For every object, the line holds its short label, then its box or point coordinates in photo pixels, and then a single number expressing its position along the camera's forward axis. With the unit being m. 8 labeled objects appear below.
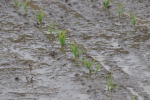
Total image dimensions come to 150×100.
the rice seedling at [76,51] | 8.41
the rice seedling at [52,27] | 10.40
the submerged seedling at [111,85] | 6.91
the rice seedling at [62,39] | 9.15
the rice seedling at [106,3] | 12.65
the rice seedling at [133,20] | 10.67
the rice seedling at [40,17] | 10.92
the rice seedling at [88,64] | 7.69
